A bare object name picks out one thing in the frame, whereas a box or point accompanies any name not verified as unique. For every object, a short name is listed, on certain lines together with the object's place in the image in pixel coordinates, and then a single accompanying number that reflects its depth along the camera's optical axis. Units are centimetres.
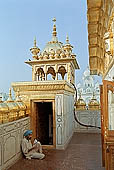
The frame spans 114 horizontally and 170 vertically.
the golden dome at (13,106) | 529
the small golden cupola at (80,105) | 1031
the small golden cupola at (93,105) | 1020
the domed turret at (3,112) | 468
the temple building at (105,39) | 314
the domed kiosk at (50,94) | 641
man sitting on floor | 535
